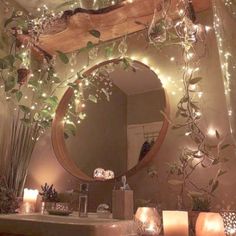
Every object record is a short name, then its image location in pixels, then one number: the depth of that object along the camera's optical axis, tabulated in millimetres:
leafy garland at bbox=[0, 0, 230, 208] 1341
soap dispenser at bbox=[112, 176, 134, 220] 1160
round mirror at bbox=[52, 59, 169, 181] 1482
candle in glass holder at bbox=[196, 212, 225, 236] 1025
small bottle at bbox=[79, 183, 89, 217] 1360
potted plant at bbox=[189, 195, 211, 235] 1149
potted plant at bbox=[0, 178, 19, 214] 1462
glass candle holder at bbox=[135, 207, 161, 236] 1146
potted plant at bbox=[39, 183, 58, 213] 1526
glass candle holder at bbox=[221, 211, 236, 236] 1080
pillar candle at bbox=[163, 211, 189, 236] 1053
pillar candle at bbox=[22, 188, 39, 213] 1526
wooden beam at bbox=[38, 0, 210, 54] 1506
